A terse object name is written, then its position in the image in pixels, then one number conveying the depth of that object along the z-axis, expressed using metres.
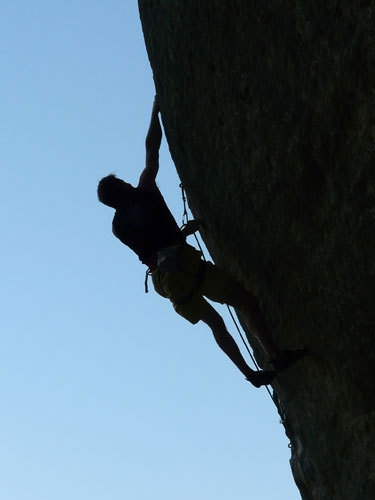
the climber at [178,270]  9.09
